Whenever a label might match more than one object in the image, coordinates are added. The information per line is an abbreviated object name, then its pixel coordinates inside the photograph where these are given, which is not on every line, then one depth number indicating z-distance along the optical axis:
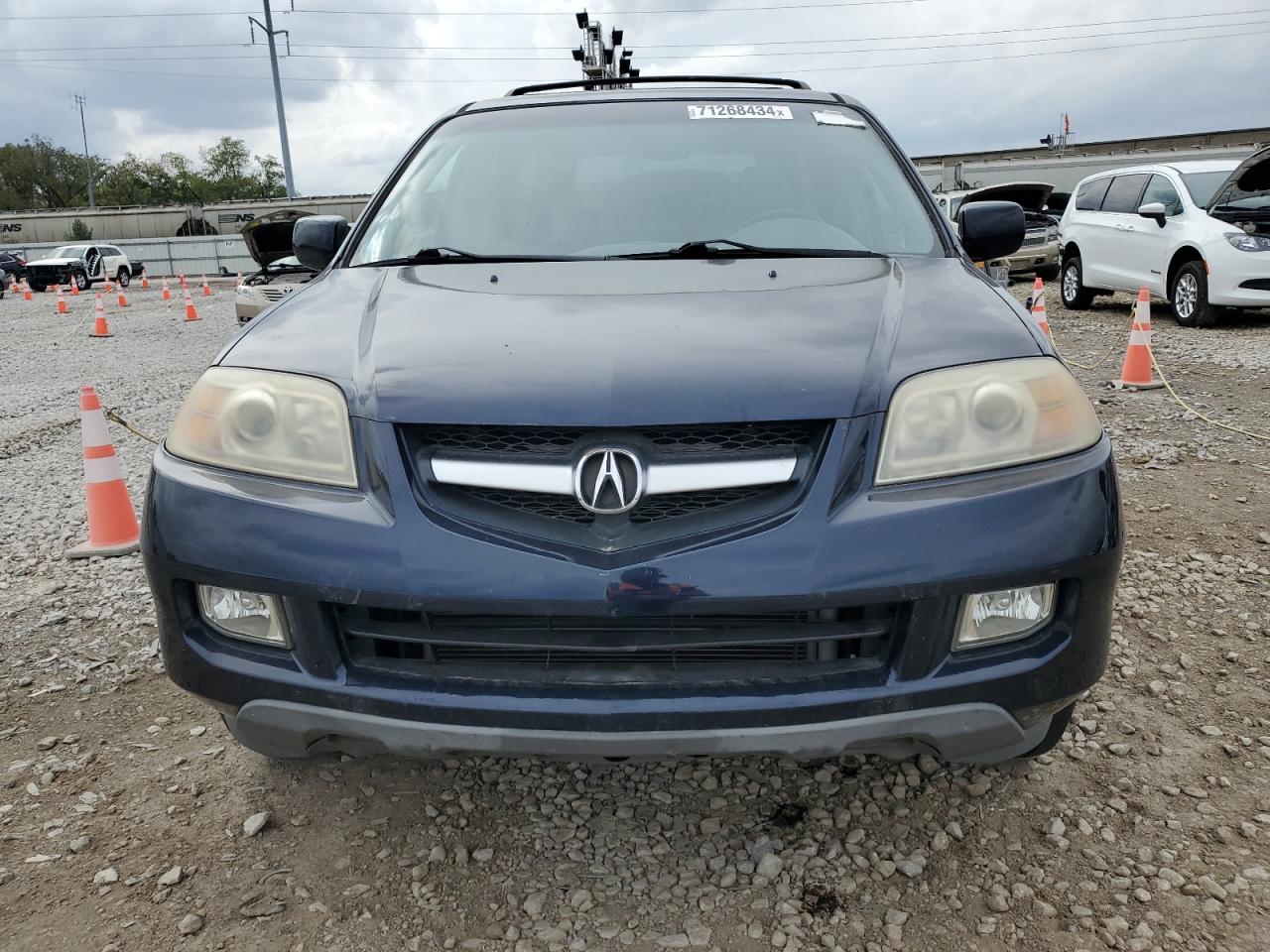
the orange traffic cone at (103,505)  4.24
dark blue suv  1.67
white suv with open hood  9.53
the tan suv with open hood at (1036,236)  16.20
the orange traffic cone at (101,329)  14.77
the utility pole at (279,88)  39.12
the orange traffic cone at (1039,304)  8.32
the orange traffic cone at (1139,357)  7.02
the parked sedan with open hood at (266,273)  7.02
